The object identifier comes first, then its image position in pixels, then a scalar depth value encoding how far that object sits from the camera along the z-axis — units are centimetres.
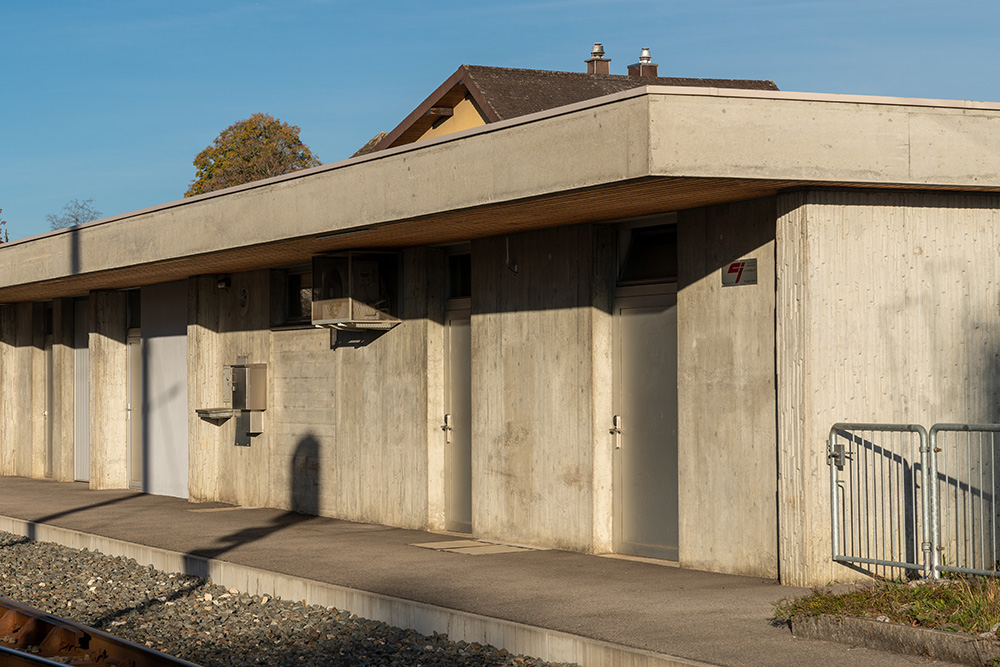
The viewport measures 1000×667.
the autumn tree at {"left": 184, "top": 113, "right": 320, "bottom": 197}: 6531
